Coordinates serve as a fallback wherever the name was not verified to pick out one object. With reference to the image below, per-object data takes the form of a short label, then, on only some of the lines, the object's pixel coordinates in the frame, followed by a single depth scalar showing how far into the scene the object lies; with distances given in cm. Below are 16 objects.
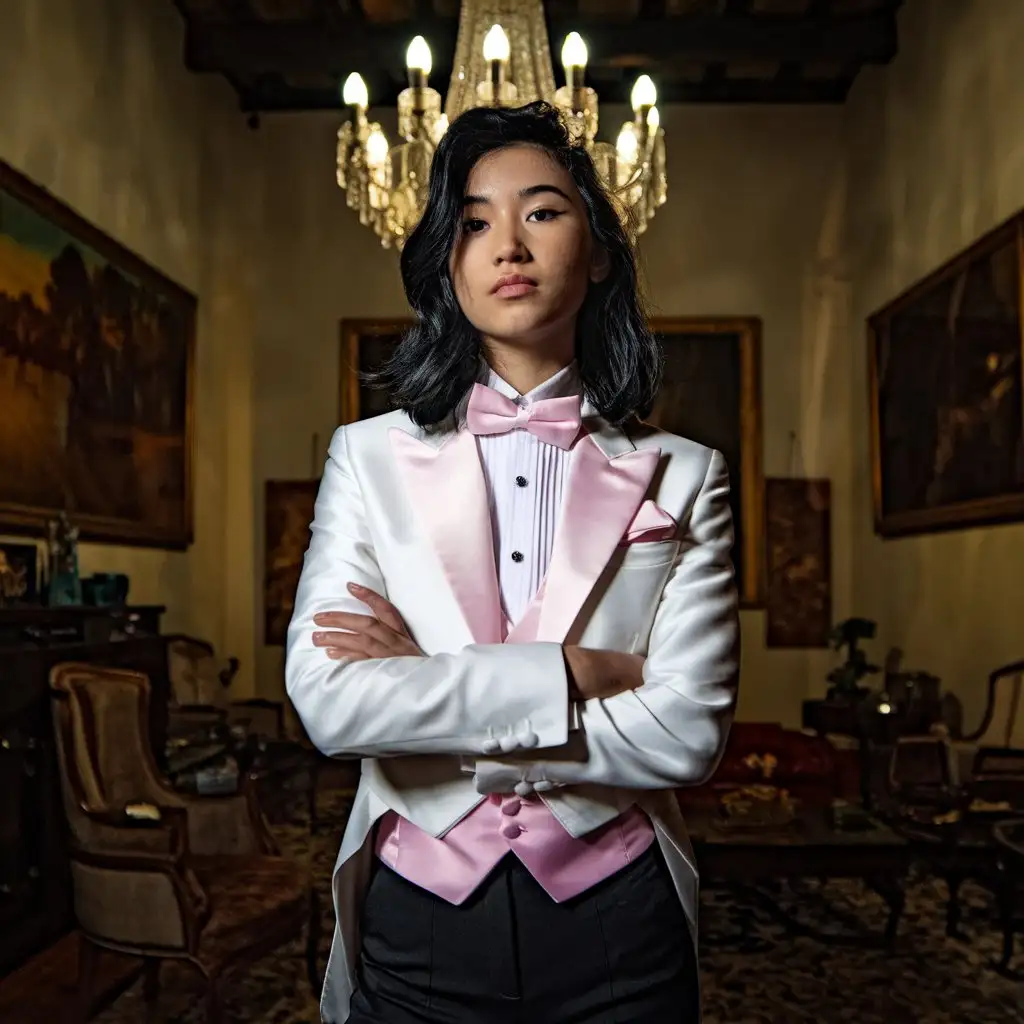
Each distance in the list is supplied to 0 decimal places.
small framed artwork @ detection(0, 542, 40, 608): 452
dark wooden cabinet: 369
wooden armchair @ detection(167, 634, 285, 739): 655
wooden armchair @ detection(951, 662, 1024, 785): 532
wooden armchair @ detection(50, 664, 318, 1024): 301
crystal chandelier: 431
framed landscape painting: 495
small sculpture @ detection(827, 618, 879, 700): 677
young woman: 123
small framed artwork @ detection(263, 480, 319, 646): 807
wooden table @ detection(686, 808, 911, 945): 405
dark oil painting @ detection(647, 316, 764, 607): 801
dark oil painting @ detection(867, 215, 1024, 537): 543
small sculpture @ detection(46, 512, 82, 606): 483
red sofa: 528
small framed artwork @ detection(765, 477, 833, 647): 796
